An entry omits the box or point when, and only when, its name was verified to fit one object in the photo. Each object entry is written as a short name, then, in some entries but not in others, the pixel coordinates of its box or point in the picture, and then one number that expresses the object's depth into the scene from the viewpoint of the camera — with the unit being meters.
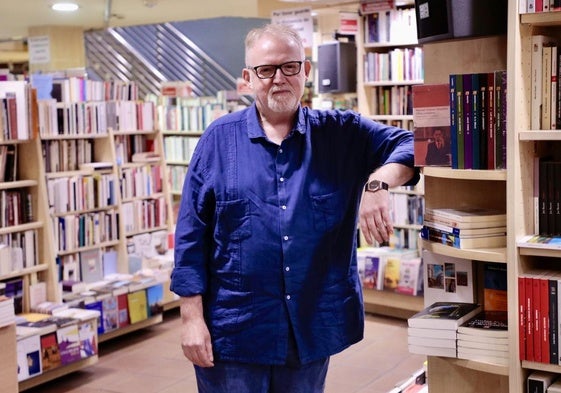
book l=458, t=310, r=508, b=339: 2.45
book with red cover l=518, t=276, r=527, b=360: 2.39
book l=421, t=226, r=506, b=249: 2.48
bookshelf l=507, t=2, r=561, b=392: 2.32
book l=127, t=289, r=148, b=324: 6.14
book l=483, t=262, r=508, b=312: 2.59
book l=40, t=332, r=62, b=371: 5.14
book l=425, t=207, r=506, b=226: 2.47
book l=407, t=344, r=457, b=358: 2.52
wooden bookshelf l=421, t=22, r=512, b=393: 2.47
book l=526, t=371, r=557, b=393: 2.38
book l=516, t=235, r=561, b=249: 2.31
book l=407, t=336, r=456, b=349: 2.51
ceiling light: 9.95
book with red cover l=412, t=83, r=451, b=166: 2.51
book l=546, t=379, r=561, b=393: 2.36
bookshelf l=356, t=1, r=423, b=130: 6.75
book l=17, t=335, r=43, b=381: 4.95
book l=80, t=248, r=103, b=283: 6.33
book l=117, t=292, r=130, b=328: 6.05
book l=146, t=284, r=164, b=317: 6.34
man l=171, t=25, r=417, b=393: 2.40
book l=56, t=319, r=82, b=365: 5.24
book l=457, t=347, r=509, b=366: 2.43
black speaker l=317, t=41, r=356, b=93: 6.90
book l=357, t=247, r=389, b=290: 6.62
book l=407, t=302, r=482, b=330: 2.52
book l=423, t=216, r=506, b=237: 2.48
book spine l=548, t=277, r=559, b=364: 2.36
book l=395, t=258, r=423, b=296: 6.42
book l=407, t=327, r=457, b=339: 2.51
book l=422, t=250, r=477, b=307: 2.69
